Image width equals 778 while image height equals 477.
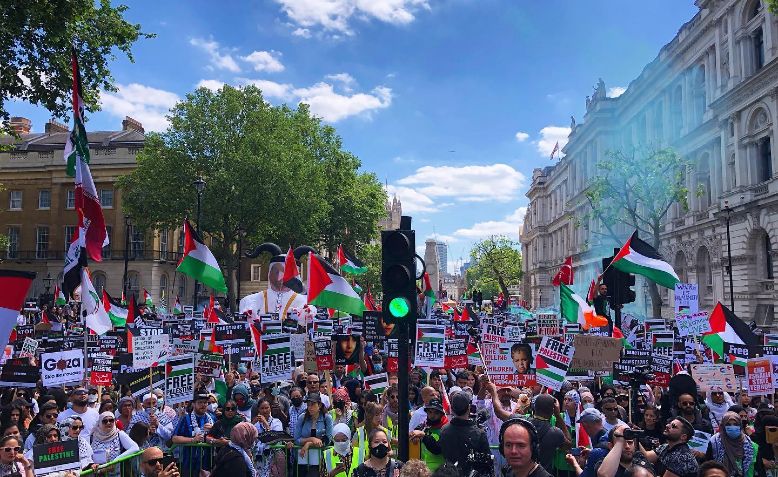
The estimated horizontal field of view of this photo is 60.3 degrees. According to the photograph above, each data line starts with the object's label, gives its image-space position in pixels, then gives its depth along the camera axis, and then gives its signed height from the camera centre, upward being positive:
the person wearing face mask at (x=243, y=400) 9.65 -1.47
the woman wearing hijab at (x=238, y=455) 5.74 -1.38
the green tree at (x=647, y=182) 36.84 +6.64
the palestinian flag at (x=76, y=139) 11.91 +2.86
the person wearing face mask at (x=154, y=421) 8.83 -1.65
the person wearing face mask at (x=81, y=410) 8.34 -1.41
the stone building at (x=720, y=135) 36.88 +10.41
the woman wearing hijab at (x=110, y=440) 7.71 -1.64
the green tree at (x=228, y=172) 42.00 +8.05
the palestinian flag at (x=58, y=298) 32.16 +0.00
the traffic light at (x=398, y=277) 6.93 +0.22
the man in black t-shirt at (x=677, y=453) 5.83 -1.38
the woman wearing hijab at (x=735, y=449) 7.09 -1.61
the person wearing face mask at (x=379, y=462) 6.02 -1.49
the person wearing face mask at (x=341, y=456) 7.75 -1.86
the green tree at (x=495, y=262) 91.88 +5.18
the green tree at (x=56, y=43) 15.86 +6.42
